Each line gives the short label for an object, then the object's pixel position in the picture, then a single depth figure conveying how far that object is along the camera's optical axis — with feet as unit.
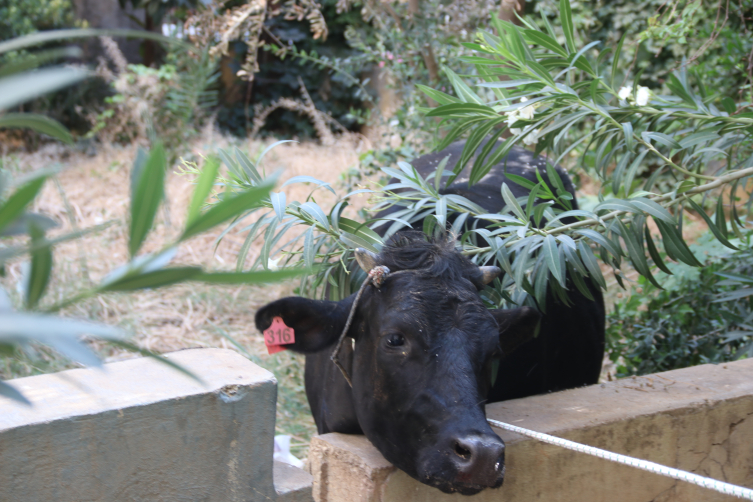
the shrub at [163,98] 26.09
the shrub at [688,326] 11.07
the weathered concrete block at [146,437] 6.08
